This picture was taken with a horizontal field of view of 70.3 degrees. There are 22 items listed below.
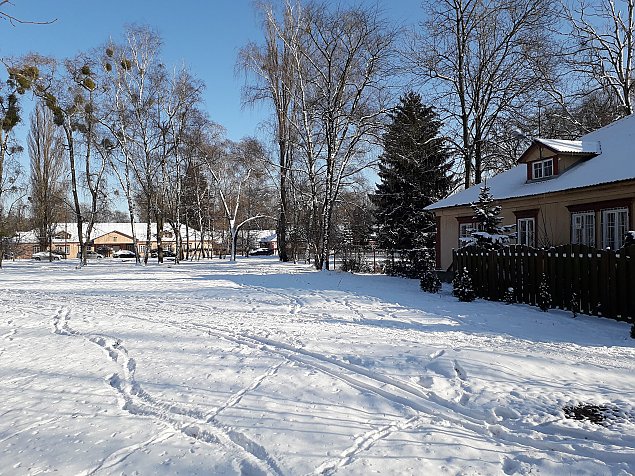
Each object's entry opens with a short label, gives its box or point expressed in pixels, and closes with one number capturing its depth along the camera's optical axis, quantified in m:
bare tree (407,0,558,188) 21.56
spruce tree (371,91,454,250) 23.95
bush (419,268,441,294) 13.82
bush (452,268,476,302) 11.59
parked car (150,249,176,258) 62.84
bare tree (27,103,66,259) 43.28
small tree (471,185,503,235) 13.49
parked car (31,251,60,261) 52.55
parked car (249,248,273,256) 68.88
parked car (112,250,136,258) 67.24
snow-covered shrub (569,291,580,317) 9.02
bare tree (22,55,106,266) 26.80
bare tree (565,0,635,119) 21.81
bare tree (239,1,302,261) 23.08
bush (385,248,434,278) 19.61
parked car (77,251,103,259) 54.06
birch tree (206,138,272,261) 26.80
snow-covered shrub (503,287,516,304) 10.85
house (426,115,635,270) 12.20
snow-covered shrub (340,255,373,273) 23.33
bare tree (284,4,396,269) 21.83
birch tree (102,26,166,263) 27.61
